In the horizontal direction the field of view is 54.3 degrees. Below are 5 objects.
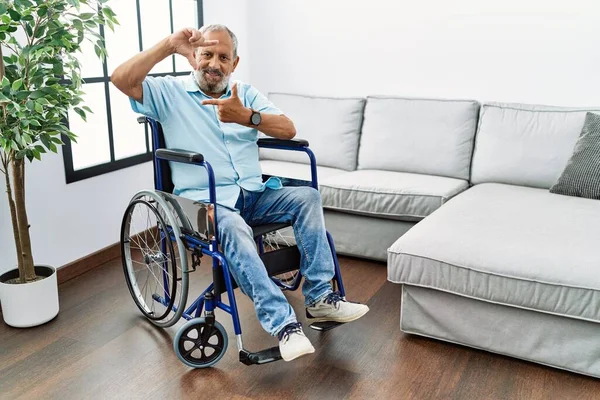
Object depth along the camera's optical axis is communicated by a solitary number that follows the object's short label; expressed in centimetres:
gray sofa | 200
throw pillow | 267
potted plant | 201
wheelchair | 196
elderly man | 197
